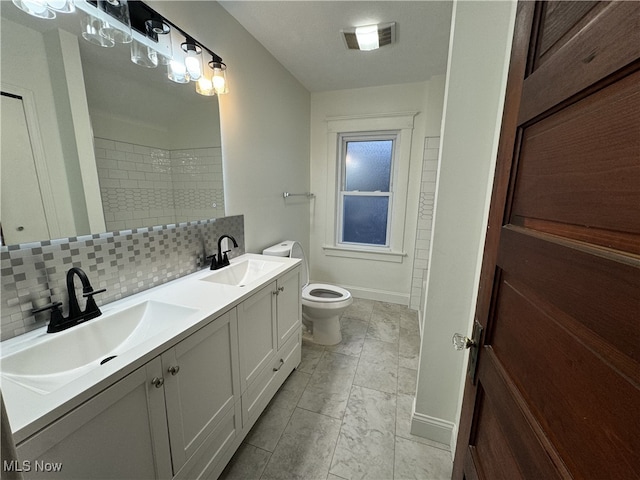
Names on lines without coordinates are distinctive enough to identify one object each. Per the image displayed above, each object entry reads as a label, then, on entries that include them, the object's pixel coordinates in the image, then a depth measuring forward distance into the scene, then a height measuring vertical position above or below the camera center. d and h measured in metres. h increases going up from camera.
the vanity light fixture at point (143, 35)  0.95 +0.72
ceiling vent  1.75 +1.17
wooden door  0.31 -0.08
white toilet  2.09 -0.89
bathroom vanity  0.61 -0.58
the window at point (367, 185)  2.79 +0.15
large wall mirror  0.82 +0.23
